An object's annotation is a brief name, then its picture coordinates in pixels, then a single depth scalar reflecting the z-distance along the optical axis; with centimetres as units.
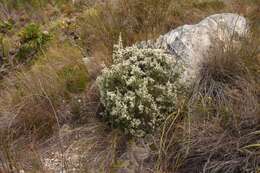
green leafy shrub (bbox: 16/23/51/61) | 499
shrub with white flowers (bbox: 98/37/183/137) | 290
